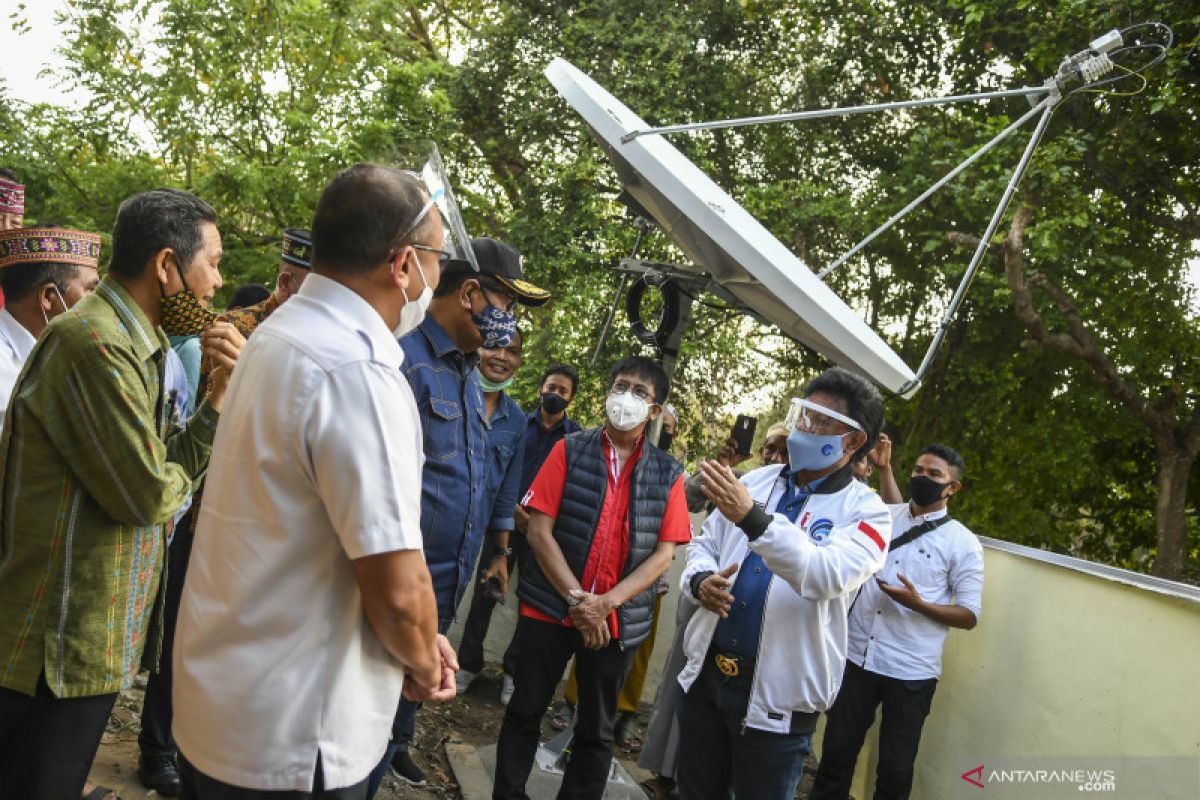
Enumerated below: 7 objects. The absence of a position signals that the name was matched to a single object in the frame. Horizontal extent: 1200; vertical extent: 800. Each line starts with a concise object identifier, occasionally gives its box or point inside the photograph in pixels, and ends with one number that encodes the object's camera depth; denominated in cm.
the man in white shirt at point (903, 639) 540
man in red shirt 443
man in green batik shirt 235
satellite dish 428
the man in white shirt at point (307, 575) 186
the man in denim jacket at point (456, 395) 351
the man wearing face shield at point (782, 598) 344
